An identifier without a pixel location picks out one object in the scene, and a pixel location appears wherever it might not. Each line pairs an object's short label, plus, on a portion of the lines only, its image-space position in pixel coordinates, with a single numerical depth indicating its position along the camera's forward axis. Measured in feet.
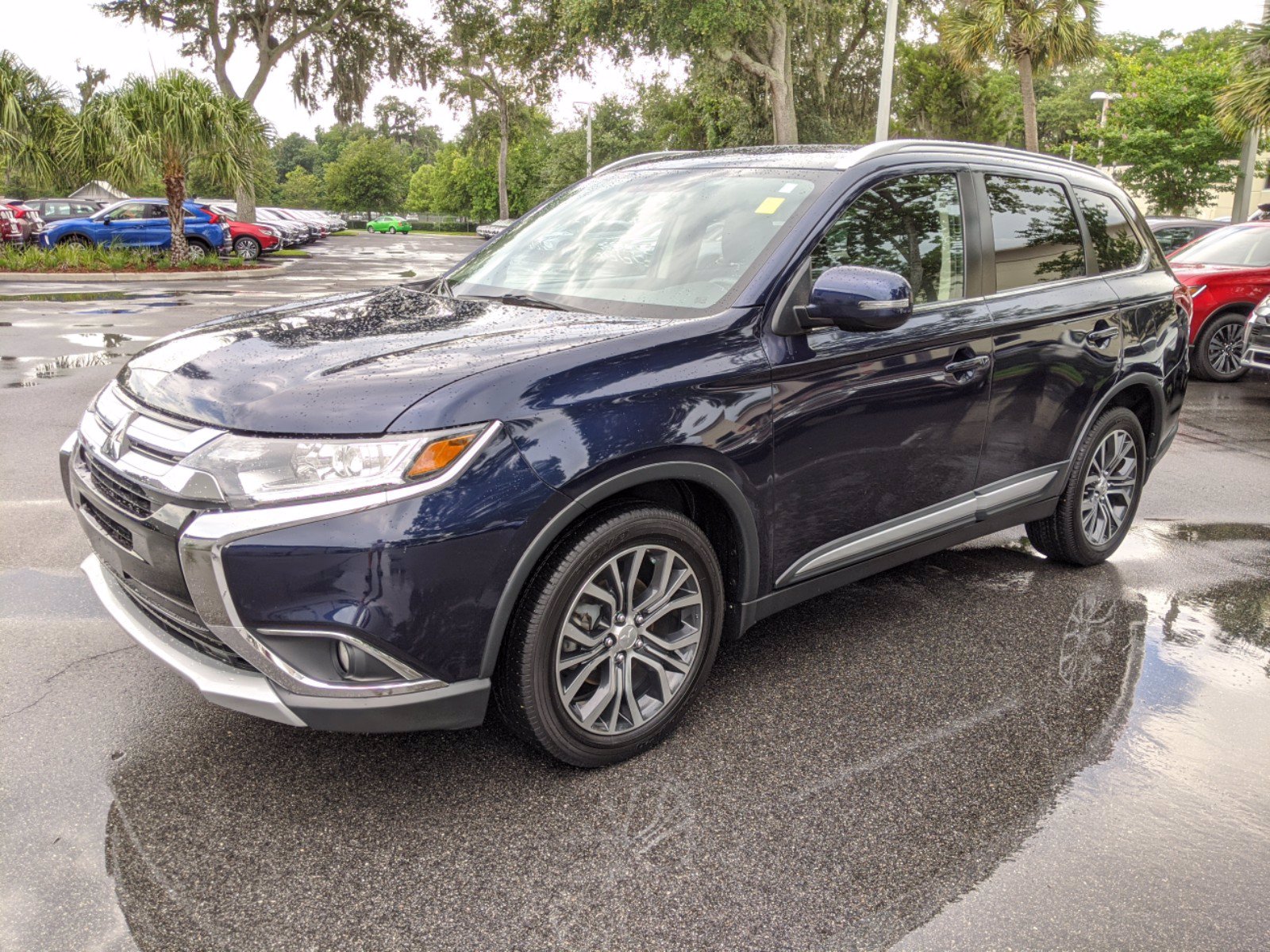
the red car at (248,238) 93.92
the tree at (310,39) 106.93
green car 258.78
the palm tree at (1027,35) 79.97
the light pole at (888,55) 68.08
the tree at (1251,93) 58.54
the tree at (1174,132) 88.69
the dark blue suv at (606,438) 8.30
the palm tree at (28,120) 72.28
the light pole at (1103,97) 100.58
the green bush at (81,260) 71.77
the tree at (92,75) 119.85
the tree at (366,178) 286.05
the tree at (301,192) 324.19
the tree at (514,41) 105.60
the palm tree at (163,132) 68.95
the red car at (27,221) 83.46
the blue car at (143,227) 83.35
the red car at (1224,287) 35.63
